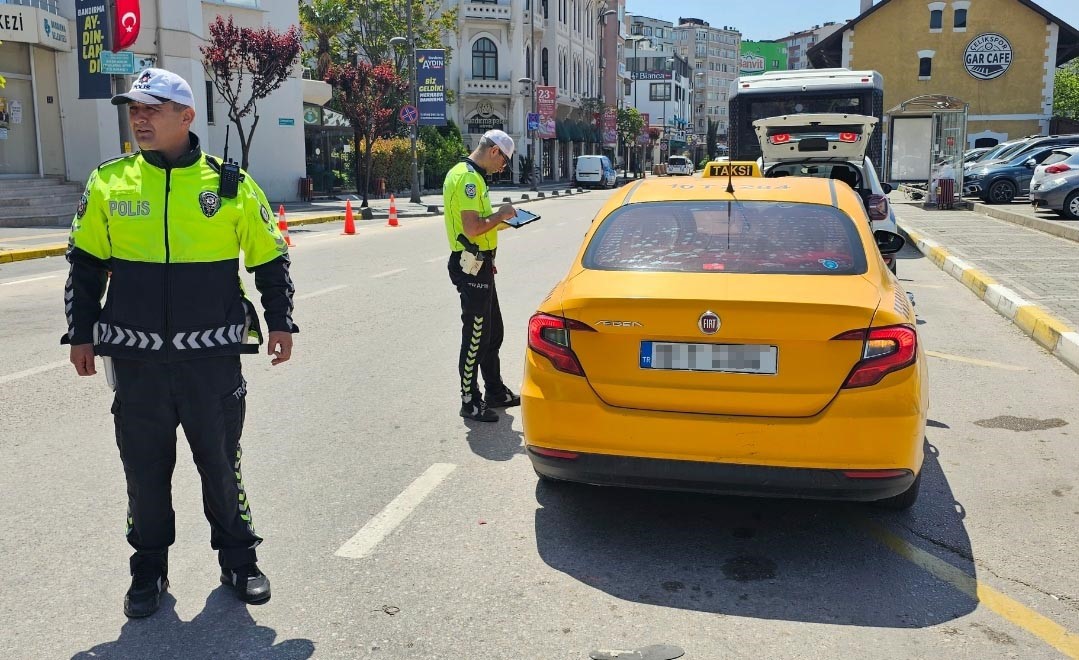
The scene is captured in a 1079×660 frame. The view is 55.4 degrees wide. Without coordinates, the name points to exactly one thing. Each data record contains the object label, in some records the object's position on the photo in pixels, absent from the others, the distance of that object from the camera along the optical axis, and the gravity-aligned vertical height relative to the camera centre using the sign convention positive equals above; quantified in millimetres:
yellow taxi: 4012 -894
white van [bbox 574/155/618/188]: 58625 -821
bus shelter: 27562 +450
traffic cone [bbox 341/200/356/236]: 22595 -1485
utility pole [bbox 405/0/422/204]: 35312 +1841
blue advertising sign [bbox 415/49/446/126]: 35344 +2403
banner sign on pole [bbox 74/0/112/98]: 19406 +2198
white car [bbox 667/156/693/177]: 73506 -748
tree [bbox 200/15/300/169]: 27391 +2763
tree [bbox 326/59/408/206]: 36219 +2330
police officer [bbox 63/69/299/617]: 3473 -486
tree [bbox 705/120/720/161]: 149375 +2452
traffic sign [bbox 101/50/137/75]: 17594 +1636
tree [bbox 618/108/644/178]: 85688 +2589
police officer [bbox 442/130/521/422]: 6098 -541
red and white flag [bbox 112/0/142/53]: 19656 +2598
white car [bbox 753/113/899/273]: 13680 +76
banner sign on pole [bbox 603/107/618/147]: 71875 +1933
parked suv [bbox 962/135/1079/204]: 28656 -497
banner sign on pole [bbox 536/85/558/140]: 50469 +2454
